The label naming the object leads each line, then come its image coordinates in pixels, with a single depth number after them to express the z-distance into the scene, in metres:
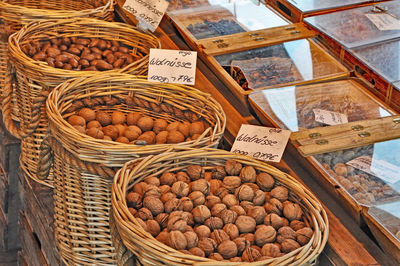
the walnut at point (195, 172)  1.73
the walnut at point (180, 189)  1.68
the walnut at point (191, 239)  1.54
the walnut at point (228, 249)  1.54
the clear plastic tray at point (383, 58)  2.10
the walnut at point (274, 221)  1.62
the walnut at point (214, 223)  1.60
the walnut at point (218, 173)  1.75
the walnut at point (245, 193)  1.68
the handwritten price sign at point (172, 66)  2.02
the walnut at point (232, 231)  1.59
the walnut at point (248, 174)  1.72
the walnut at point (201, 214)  1.61
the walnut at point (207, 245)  1.54
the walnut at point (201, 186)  1.69
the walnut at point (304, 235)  1.57
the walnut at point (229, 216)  1.62
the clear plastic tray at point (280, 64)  2.15
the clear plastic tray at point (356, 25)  2.28
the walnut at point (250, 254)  1.53
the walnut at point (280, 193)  1.68
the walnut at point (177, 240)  1.53
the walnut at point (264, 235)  1.58
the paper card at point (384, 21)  2.35
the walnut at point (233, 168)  1.74
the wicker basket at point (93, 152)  1.74
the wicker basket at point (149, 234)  1.47
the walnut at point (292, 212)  1.64
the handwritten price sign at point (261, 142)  1.79
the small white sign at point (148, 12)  2.30
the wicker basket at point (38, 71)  2.06
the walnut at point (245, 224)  1.60
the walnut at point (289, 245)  1.55
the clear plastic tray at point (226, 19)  2.41
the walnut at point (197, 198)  1.66
